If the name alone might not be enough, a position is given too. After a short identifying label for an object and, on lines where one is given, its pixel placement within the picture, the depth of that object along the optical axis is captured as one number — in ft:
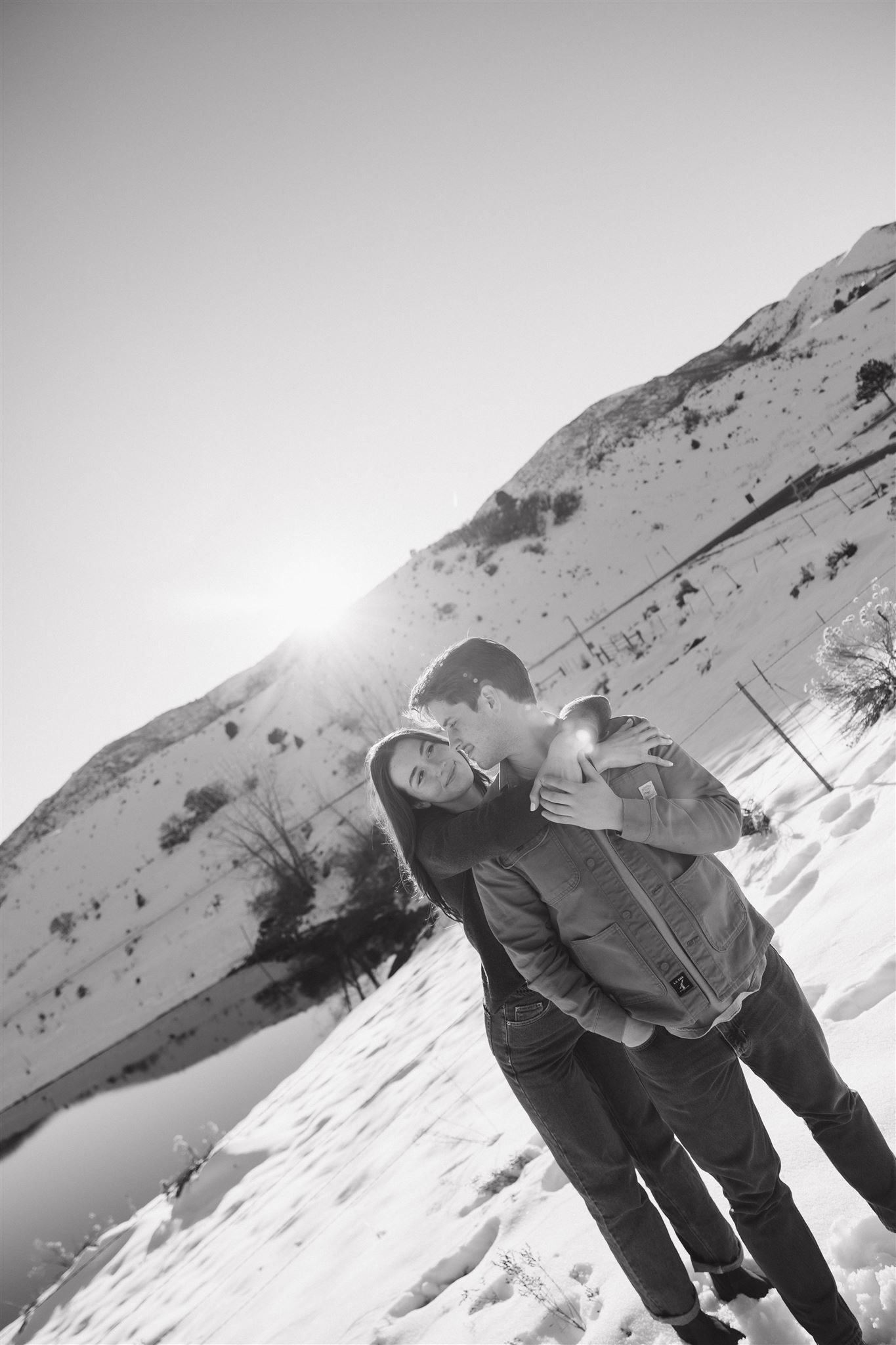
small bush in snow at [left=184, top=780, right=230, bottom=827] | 116.37
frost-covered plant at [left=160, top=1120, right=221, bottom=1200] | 23.47
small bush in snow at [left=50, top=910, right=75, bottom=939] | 106.42
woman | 6.70
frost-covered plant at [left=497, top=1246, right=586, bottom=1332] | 8.18
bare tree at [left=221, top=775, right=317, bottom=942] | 71.72
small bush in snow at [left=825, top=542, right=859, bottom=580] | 37.42
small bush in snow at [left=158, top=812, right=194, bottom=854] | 112.57
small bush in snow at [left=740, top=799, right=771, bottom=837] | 16.88
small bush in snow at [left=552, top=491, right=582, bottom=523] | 133.28
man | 5.78
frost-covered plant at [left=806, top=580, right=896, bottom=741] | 18.58
